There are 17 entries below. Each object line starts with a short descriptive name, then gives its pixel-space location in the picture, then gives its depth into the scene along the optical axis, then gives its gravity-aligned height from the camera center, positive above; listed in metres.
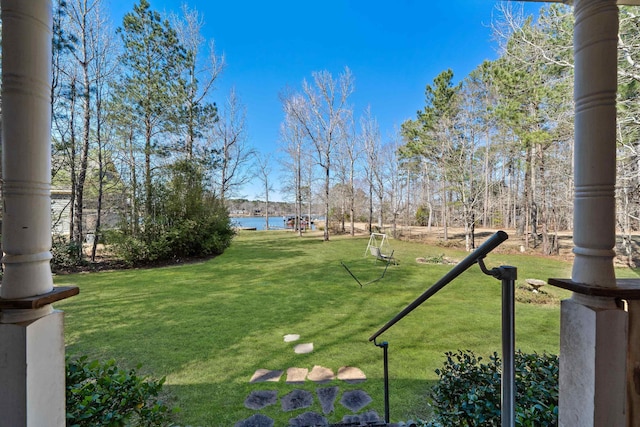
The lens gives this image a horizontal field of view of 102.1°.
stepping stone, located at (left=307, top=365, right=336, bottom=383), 2.36 -1.53
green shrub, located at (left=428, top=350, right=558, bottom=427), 1.14 -0.91
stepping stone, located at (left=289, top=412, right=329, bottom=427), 1.85 -1.52
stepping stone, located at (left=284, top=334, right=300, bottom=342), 3.13 -1.55
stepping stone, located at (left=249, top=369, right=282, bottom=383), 2.35 -1.54
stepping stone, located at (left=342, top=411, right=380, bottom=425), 1.86 -1.52
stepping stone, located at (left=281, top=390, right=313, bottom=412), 2.02 -1.53
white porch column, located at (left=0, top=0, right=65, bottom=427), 0.86 -0.08
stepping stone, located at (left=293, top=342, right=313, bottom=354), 2.87 -1.55
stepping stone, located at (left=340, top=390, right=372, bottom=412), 2.05 -1.54
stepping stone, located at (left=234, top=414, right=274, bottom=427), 1.83 -1.51
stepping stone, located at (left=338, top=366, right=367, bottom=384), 2.36 -1.54
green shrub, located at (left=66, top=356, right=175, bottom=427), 1.15 -0.89
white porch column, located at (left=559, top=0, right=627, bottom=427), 0.88 -0.13
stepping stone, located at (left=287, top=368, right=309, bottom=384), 2.34 -1.54
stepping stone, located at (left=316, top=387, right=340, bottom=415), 2.01 -1.53
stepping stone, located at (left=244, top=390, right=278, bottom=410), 2.03 -1.52
